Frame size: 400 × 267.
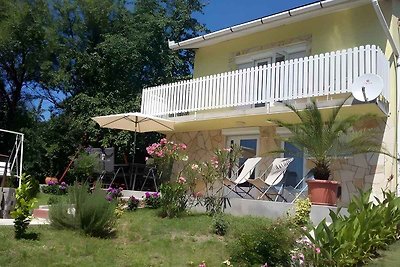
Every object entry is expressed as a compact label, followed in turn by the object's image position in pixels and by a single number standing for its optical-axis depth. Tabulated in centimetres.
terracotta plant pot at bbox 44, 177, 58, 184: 1558
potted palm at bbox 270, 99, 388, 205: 891
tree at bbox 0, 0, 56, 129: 1897
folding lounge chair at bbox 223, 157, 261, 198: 1074
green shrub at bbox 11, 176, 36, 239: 678
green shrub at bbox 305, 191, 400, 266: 566
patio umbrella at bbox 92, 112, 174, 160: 1352
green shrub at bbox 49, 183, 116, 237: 748
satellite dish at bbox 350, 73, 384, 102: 905
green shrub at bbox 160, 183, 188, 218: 929
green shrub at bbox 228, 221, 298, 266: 563
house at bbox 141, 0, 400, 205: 1026
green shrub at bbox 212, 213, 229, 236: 786
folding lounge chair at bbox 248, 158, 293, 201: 1023
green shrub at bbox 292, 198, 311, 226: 775
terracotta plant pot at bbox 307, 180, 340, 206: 885
